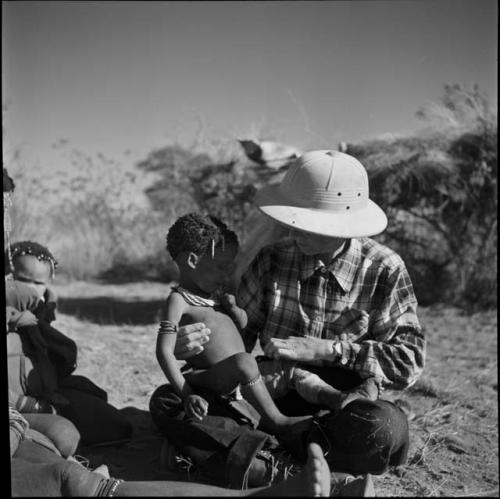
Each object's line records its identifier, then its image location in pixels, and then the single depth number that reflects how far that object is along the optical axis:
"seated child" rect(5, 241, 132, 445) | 2.69
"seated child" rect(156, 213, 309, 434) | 2.38
